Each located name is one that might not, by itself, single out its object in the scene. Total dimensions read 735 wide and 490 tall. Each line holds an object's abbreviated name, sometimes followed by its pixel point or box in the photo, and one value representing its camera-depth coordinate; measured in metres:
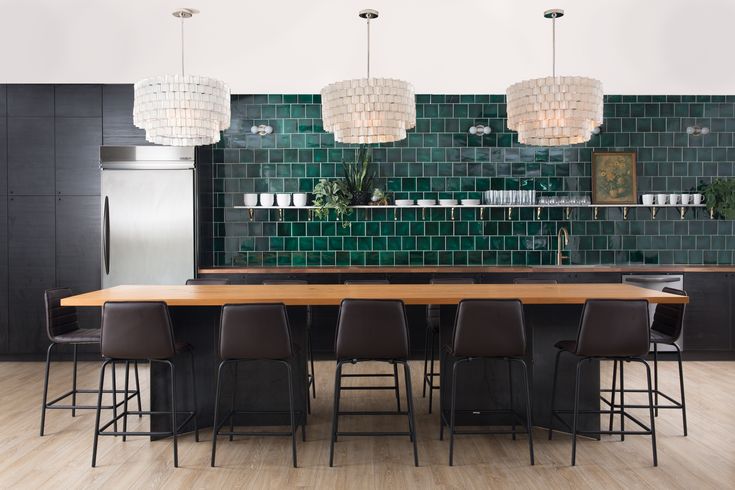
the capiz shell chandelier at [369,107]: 3.73
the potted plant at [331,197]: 6.69
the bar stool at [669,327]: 3.83
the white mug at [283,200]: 6.81
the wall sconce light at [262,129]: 6.94
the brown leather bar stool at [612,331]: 3.30
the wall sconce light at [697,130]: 6.87
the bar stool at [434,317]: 4.38
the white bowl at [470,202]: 6.75
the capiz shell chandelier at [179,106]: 3.80
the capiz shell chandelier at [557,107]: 3.74
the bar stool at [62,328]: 3.84
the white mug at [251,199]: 6.84
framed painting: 6.93
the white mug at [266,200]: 6.79
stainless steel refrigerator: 6.25
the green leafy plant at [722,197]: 6.59
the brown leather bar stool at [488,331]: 3.32
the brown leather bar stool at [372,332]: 3.28
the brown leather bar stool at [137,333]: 3.32
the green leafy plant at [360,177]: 6.82
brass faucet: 6.95
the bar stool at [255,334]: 3.28
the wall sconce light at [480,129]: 6.93
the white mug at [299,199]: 6.79
